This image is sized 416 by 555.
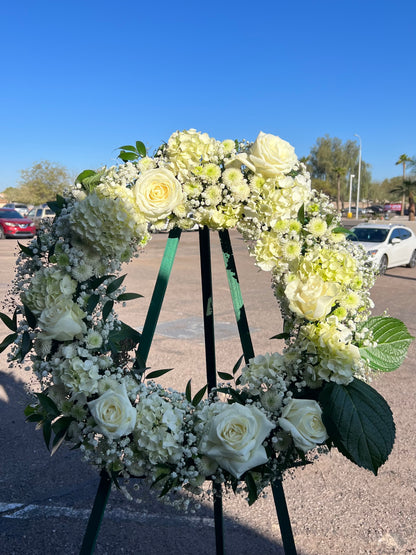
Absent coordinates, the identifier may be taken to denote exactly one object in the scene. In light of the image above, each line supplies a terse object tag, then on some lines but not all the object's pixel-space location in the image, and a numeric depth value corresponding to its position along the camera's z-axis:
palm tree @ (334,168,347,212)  67.94
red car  24.16
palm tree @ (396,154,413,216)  56.99
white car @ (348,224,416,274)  14.55
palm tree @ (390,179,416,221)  43.41
